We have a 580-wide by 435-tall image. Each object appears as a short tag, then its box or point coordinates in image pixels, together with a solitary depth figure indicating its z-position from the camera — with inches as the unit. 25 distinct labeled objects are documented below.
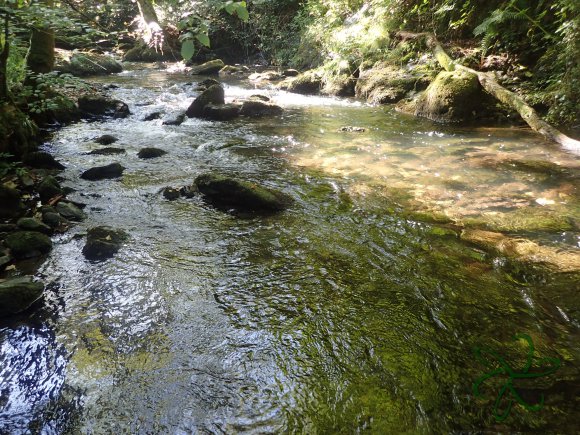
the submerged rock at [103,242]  147.1
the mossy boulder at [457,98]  328.8
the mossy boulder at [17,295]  113.5
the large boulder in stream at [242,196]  185.8
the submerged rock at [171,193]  200.8
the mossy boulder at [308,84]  526.6
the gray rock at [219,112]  375.9
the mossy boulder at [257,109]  395.8
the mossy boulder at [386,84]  418.3
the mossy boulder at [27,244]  143.4
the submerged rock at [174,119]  352.5
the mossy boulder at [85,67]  542.6
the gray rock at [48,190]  190.9
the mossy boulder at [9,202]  167.8
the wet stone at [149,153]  265.0
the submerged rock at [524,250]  133.9
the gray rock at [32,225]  158.1
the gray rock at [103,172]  226.7
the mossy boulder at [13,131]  213.0
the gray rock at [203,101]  382.0
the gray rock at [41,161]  230.7
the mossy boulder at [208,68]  659.4
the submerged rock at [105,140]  293.2
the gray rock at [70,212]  176.6
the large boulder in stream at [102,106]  367.6
